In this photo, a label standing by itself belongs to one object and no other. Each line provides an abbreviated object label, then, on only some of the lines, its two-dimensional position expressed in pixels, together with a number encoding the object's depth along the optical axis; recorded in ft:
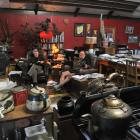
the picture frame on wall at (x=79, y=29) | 18.11
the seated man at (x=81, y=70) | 11.21
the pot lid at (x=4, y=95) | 4.04
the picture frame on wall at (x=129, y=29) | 20.29
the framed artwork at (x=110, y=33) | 19.30
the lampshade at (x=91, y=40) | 17.13
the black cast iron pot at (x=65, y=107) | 4.77
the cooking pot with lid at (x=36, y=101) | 4.07
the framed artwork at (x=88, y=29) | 18.45
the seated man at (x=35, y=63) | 12.97
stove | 3.35
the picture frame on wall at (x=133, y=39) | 20.65
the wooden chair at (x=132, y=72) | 11.14
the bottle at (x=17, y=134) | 4.26
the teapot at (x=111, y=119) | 3.10
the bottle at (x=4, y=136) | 4.28
